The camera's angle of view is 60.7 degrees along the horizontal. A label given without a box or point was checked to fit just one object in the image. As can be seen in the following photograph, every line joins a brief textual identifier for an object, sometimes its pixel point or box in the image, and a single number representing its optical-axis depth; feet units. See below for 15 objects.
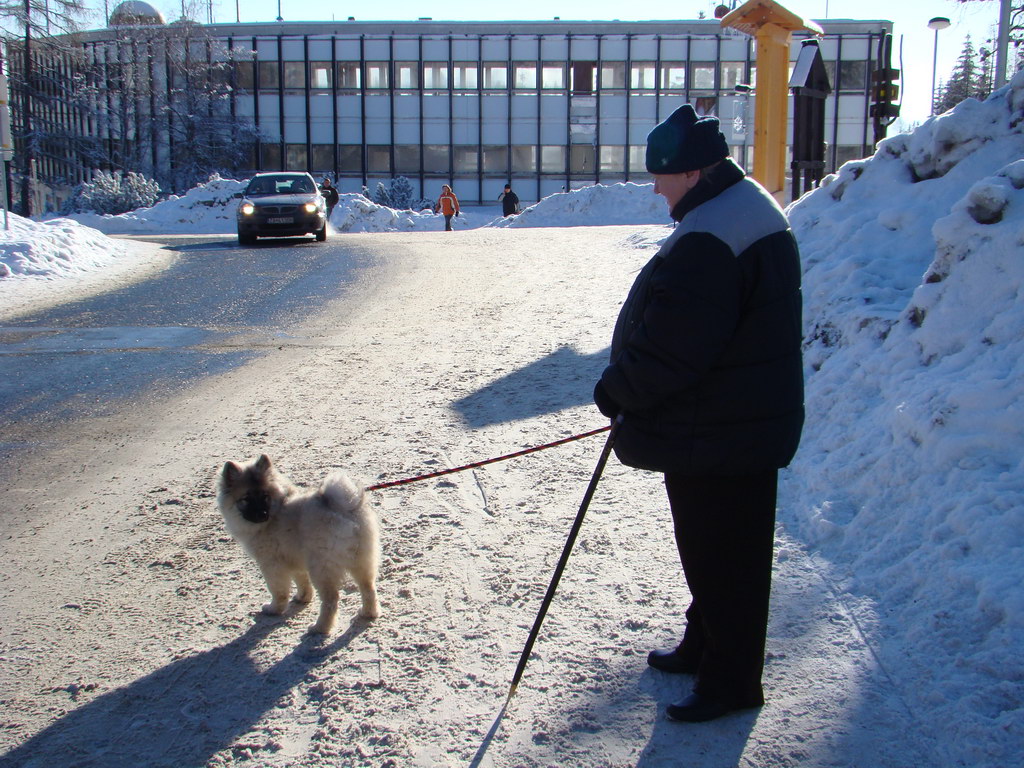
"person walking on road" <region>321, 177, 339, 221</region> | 97.54
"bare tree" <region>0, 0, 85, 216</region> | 114.11
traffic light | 56.18
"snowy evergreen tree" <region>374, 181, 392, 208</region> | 144.97
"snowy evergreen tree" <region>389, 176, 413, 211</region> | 148.36
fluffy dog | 12.14
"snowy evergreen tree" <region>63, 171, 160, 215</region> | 124.16
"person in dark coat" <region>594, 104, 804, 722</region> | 8.86
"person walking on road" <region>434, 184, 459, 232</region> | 102.58
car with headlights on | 69.00
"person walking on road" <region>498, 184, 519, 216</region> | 116.37
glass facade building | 170.91
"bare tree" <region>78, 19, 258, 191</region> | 165.07
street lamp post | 110.83
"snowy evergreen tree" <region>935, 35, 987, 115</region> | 268.50
